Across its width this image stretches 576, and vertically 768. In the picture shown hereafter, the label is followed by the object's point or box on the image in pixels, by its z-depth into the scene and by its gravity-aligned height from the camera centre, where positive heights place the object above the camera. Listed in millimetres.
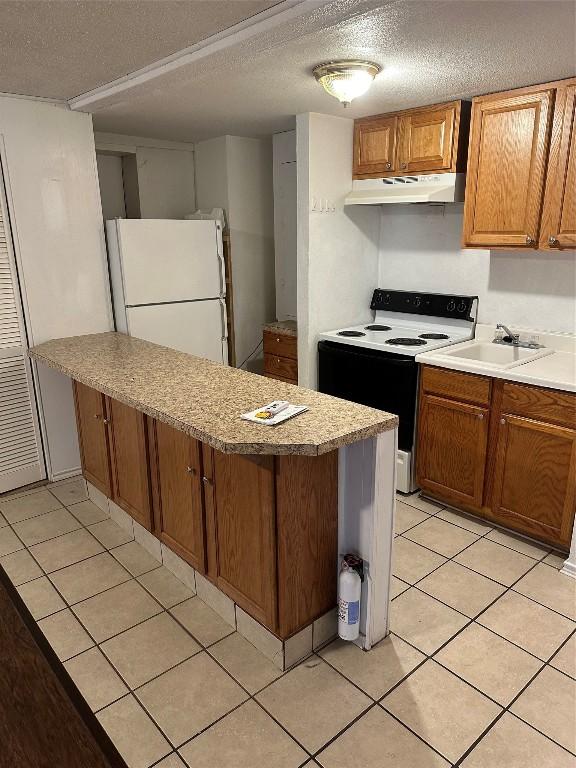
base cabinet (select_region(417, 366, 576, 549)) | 2543 -1039
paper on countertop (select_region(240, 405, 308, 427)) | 1795 -572
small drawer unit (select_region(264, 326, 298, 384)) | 3928 -818
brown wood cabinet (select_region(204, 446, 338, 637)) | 1840 -1001
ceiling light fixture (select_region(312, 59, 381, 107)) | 2295 +677
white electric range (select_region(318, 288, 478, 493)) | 3133 -636
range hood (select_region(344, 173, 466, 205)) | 3045 +283
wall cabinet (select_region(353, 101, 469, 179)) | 2988 +549
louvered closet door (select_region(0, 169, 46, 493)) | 3113 -872
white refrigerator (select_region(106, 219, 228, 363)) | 3465 -266
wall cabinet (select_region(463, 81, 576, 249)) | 2576 +334
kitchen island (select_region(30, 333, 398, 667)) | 1802 -896
